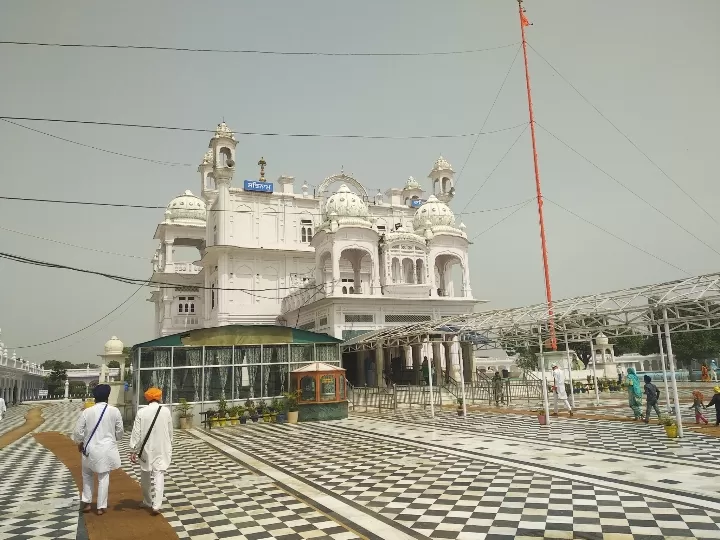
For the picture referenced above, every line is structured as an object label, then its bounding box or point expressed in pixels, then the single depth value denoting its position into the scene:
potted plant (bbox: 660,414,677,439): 12.80
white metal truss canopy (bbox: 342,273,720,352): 13.05
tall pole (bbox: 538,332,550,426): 16.34
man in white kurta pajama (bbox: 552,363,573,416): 18.75
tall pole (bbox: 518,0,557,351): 31.47
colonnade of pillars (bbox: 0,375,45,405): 46.66
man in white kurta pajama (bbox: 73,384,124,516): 7.42
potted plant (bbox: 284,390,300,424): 20.59
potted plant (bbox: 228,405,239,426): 20.55
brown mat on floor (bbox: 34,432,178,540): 6.71
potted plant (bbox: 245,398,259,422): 21.31
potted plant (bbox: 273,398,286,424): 21.02
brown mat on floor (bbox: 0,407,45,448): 18.44
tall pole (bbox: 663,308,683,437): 12.65
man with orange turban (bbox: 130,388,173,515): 7.66
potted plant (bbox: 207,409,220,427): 20.05
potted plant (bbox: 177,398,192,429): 19.97
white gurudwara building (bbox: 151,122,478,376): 34.72
